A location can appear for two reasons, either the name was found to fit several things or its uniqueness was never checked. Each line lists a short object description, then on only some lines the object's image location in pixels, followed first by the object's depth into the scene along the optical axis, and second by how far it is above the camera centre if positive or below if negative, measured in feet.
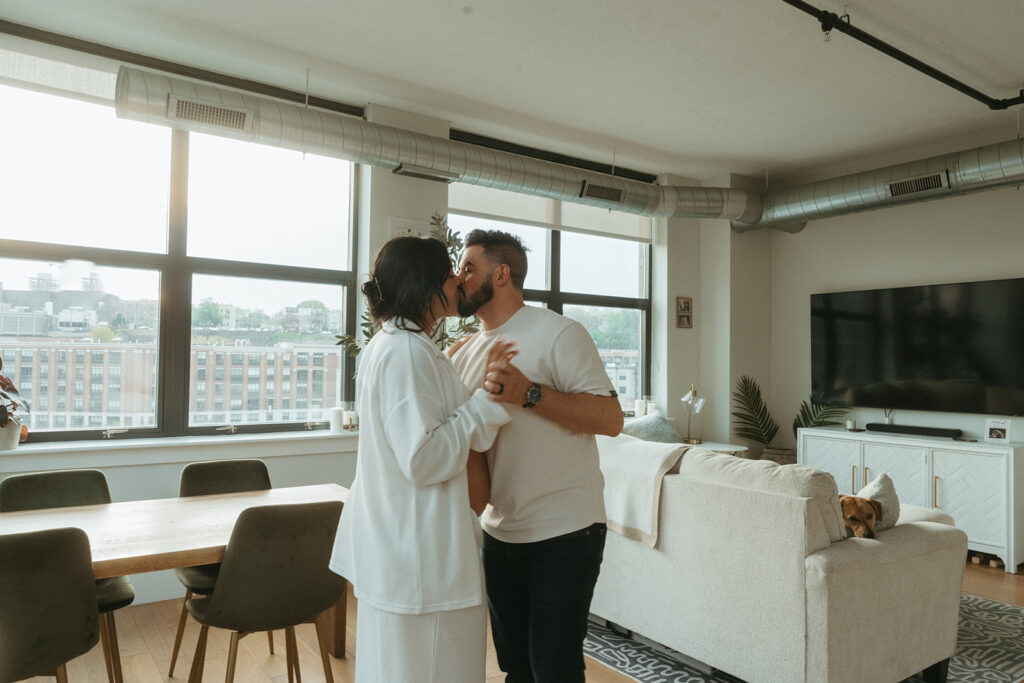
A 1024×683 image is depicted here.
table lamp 20.57 -1.19
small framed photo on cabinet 16.52 -1.54
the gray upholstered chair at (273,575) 7.36 -2.35
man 5.41 -1.09
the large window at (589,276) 19.39 +2.66
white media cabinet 15.43 -2.66
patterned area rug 9.75 -4.39
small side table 19.52 -2.40
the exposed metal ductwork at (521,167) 12.22 +4.45
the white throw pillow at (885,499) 9.44 -1.84
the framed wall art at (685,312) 22.12 +1.66
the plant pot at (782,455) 20.86 -2.75
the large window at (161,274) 13.12 +1.75
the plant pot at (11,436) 11.76 -1.37
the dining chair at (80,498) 8.25 -1.96
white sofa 8.15 -2.76
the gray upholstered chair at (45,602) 6.16 -2.27
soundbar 17.49 -1.67
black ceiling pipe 10.89 +5.64
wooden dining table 7.28 -2.04
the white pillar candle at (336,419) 15.39 -1.32
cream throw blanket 10.00 -1.76
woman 4.70 -1.09
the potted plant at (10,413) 11.62 -0.97
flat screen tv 17.17 +0.51
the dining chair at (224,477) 10.57 -1.86
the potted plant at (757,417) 21.21 -1.60
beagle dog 8.96 -1.97
